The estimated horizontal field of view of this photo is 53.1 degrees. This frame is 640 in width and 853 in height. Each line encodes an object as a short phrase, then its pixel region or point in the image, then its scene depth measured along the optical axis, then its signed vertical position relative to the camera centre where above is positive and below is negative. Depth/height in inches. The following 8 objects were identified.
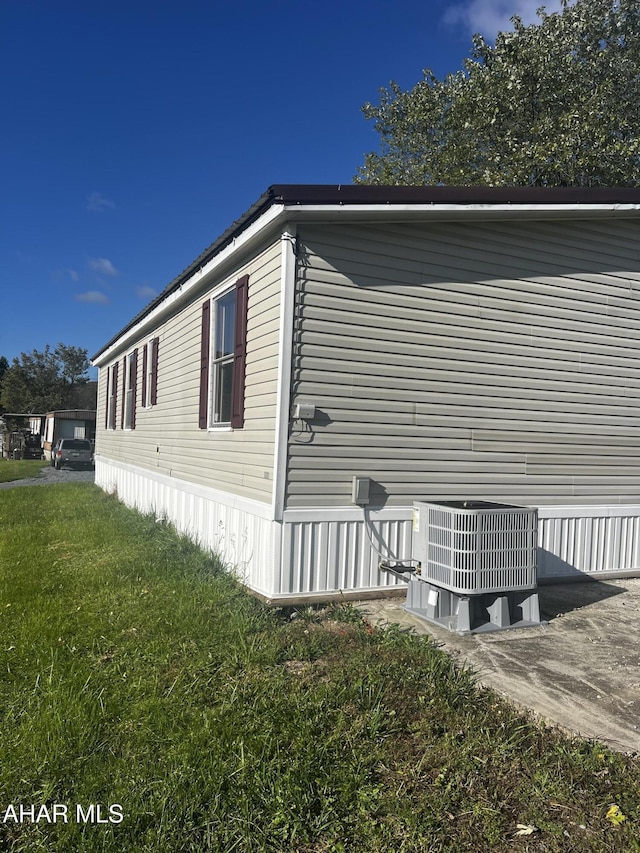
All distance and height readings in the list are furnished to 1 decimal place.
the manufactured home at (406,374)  215.9 +20.5
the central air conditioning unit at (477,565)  189.9 -41.3
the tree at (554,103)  560.7 +311.6
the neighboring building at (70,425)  1269.7 -18.9
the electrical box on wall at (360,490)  221.1 -22.2
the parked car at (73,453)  1032.5 -60.1
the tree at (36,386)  1888.5 +87.9
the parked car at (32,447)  1325.0 -69.2
